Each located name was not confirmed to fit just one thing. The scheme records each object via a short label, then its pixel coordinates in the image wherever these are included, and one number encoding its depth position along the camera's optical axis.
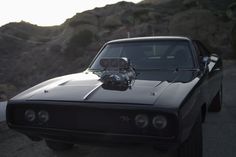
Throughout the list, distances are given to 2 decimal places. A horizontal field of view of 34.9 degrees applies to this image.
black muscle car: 3.26
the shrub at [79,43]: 29.42
